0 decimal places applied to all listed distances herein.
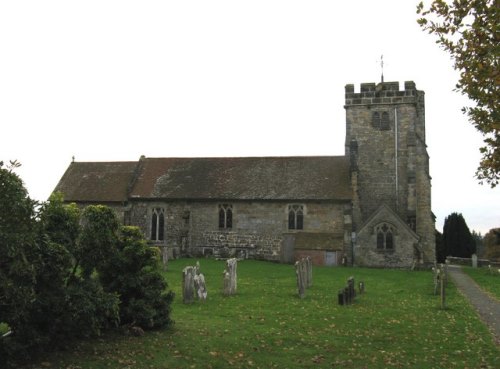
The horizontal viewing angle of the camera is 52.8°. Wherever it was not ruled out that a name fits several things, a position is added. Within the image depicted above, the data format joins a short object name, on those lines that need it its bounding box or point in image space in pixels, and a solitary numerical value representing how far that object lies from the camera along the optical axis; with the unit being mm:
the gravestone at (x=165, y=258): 27734
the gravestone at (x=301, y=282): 18625
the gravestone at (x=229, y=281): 18872
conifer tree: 54219
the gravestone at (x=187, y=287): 16750
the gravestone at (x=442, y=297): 17297
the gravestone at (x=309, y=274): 21552
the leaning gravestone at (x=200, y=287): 17312
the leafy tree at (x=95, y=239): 10641
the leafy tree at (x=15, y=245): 7695
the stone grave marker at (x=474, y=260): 42938
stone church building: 35094
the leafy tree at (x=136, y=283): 12117
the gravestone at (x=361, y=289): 20531
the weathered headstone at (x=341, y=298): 17200
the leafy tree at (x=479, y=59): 8156
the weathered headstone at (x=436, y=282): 21266
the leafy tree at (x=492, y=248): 53500
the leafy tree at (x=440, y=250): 55531
